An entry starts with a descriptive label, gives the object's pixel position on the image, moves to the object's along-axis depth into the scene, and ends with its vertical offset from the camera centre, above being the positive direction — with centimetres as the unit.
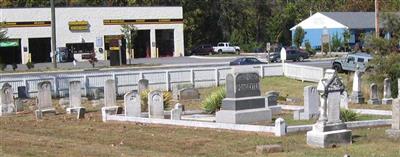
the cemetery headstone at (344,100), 2298 -190
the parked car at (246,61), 4986 -137
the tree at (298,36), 8431 +58
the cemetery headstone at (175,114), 2067 -203
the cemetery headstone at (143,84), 2666 -152
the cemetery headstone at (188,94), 2959 -211
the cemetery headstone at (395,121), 1546 -175
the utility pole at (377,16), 4868 +161
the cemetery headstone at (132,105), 2172 -184
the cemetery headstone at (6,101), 2445 -190
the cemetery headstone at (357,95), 2694 -202
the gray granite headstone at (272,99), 2265 -182
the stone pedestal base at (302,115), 2052 -210
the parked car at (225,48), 8451 -73
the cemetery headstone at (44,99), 2380 -183
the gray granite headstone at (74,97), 2478 -181
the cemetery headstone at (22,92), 3009 -200
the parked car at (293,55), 6156 -122
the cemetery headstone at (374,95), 2664 -203
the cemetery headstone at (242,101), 1930 -160
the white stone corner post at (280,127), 1655 -196
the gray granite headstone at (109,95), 2370 -169
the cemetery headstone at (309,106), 2052 -183
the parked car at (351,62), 4415 -134
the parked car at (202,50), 8325 -91
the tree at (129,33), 6662 +93
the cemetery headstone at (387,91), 2676 -189
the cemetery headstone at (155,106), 2138 -185
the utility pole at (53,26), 5084 +122
